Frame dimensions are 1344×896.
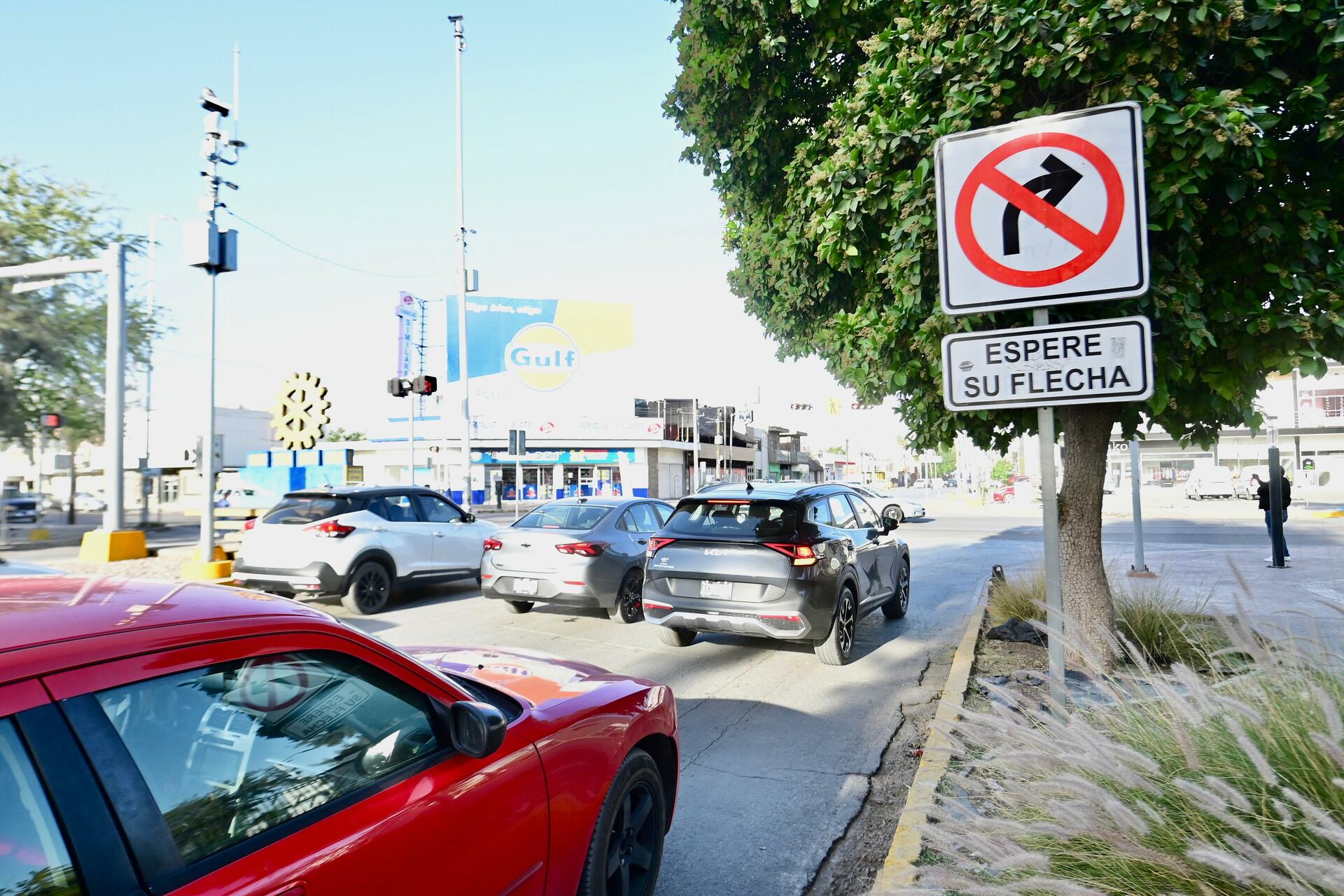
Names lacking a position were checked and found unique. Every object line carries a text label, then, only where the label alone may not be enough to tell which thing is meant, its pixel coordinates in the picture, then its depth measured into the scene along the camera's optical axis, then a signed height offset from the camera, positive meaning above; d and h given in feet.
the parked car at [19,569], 16.96 -1.86
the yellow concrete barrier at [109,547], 46.44 -3.80
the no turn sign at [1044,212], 11.75 +3.79
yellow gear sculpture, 48.67 +3.90
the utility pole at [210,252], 40.42 +11.26
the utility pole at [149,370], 89.57 +13.08
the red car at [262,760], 4.94 -2.20
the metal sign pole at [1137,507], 38.60 -2.13
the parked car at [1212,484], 149.18 -3.85
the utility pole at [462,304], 77.05 +17.92
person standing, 44.57 -1.94
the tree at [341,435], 349.20 +17.68
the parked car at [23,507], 101.40 -3.31
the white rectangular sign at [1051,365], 11.45 +1.46
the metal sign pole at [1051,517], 12.07 -0.81
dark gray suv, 23.34 -2.91
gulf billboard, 205.36 +29.68
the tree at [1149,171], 15.33 +6.05
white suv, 33.22 -2.92
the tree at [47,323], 72.23 +14.18
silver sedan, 30.78 -3.32
